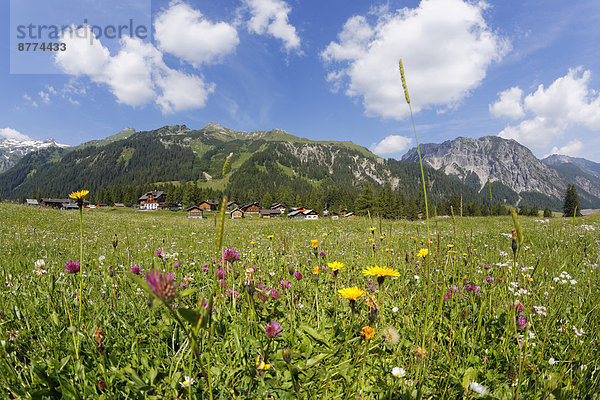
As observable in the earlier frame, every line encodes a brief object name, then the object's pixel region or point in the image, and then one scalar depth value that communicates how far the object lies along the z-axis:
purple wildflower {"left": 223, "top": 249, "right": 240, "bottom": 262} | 2.41
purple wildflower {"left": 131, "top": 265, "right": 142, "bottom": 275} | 2.91
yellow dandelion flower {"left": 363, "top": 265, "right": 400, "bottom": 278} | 1.95
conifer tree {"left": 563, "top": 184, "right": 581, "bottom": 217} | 75.56
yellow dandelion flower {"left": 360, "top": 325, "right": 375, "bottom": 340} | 1.72
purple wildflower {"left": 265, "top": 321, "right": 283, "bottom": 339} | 1.81
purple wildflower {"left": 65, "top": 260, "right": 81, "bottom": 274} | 2.07
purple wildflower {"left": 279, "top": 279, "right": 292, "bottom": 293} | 2.97
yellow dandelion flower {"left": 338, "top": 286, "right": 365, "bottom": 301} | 1.83
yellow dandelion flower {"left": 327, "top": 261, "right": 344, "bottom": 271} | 2.85
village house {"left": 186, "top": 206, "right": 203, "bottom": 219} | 61.34
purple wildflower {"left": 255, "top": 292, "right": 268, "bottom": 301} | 2.94
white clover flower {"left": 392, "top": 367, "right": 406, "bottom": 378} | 1.84
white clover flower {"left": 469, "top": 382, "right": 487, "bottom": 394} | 1.68
